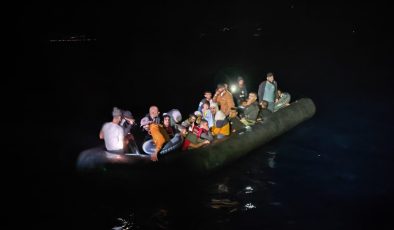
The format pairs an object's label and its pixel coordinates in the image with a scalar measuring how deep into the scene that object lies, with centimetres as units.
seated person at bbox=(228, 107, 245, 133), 1322
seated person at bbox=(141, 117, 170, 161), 1054
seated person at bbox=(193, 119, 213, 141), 1182
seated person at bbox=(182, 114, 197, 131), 1198
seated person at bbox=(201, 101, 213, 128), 1287
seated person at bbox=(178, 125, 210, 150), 1170
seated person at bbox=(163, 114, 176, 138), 1113
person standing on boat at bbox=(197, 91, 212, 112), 1359
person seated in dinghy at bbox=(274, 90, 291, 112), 1627
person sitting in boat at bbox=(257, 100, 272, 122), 1448
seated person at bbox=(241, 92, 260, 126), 1405
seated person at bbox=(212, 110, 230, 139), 1241
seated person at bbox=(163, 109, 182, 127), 1205
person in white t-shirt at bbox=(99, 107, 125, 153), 1067
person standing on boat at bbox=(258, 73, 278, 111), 1536
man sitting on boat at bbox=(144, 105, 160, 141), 1114
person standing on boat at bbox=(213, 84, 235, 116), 1427
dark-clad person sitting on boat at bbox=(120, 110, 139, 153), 1107
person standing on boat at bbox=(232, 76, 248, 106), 1588
